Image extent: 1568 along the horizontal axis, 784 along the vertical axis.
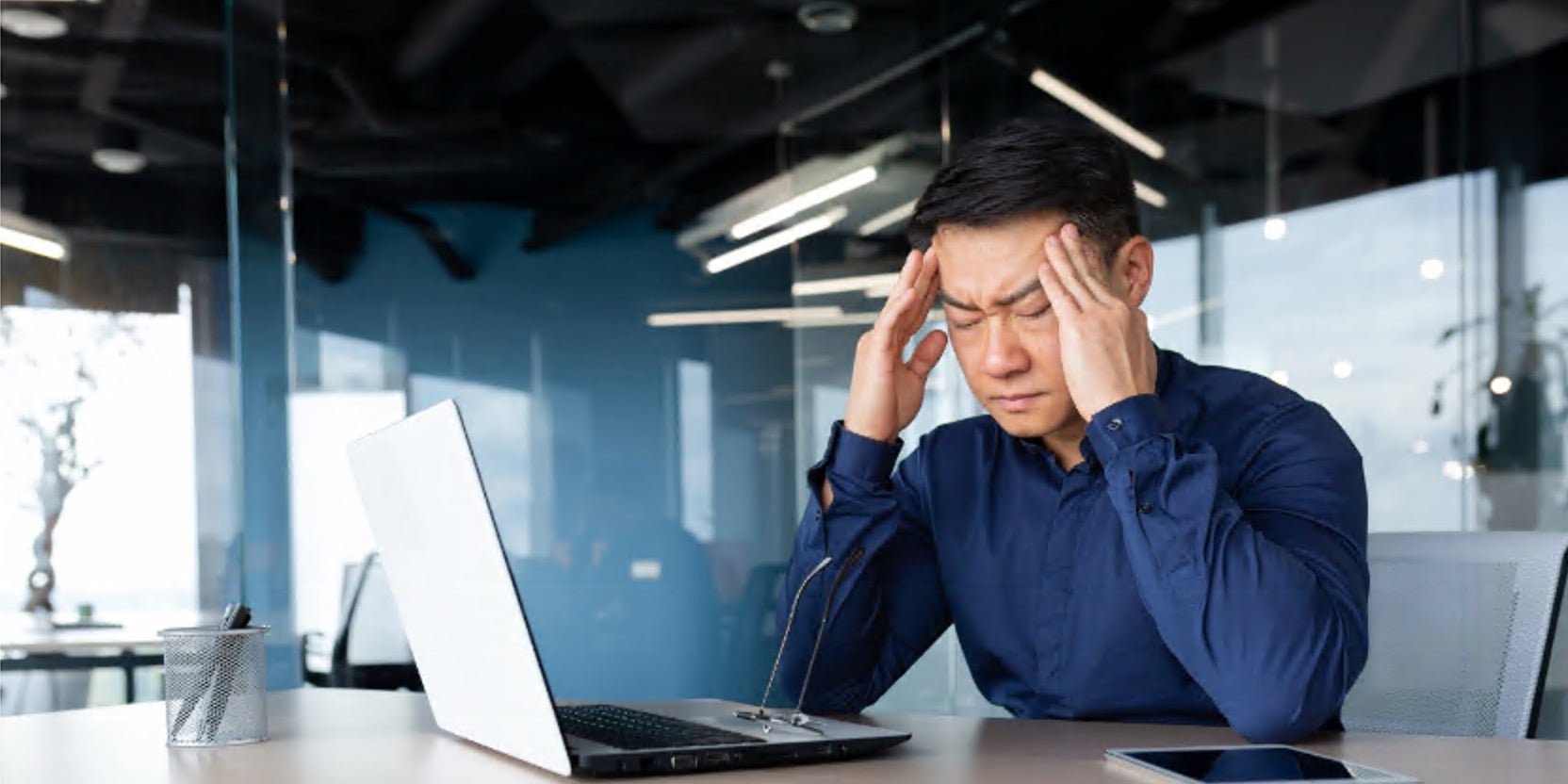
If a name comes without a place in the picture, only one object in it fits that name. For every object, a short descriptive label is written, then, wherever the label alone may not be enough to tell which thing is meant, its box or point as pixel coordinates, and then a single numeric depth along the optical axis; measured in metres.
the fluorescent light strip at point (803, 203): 4.36
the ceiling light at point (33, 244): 3.99
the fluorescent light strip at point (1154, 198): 4.29
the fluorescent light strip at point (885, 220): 4.34
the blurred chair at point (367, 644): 4.24
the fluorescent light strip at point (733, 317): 4.35
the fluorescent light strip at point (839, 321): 4.33
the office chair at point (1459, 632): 1.70
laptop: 1.15
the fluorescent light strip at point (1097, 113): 4.33
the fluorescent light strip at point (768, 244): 4.35
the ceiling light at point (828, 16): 4.37
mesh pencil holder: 1.44
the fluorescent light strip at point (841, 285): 4.33
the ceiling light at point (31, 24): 4.04
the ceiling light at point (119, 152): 4.10
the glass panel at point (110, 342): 3.96
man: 1.48
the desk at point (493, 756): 1.22
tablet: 1.16
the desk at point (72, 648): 3.92
